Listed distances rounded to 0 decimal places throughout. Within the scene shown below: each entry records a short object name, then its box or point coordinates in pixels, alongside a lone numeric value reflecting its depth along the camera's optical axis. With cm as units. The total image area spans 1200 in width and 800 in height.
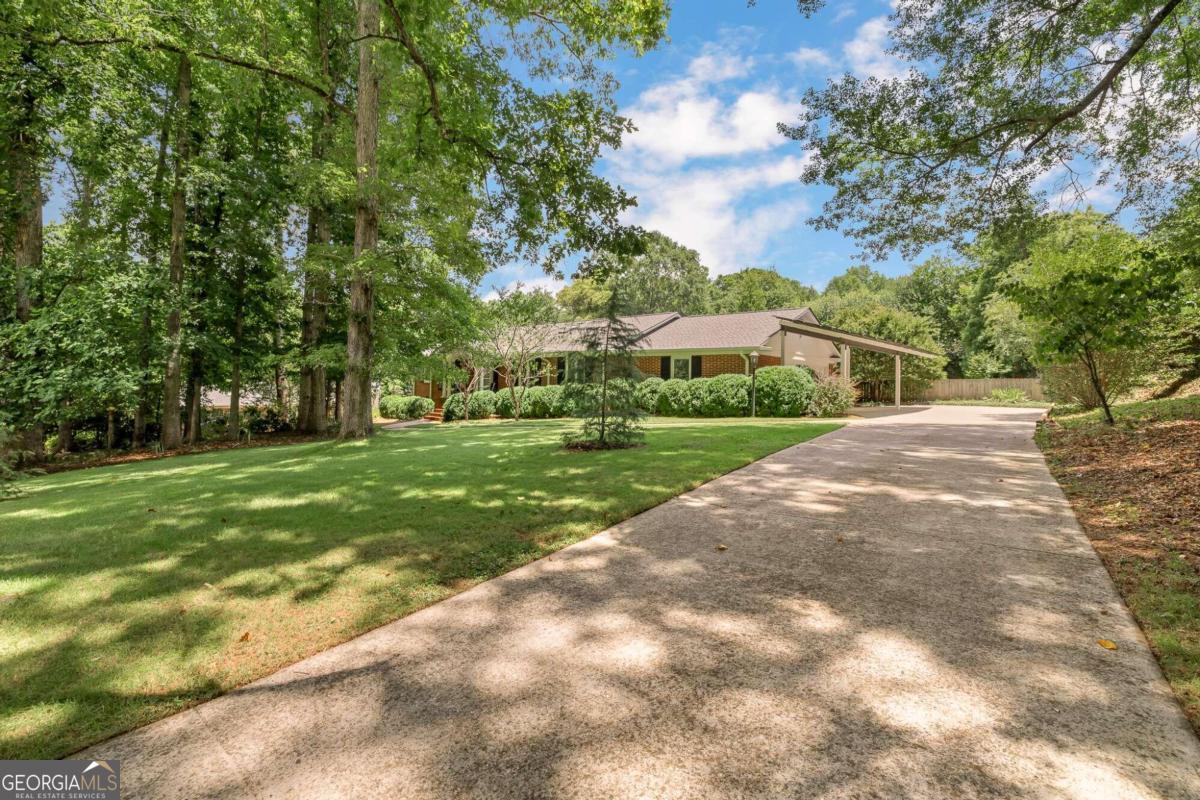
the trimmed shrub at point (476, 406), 2347
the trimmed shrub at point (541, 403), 2147
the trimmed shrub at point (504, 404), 2272
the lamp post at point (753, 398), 1755
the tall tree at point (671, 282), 4862
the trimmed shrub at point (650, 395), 1995
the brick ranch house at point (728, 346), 2033
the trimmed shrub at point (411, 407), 2791
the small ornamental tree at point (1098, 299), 765
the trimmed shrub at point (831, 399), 1719
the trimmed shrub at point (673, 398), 1933
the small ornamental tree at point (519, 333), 2038
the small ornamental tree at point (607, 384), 862
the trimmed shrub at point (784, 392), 1723
